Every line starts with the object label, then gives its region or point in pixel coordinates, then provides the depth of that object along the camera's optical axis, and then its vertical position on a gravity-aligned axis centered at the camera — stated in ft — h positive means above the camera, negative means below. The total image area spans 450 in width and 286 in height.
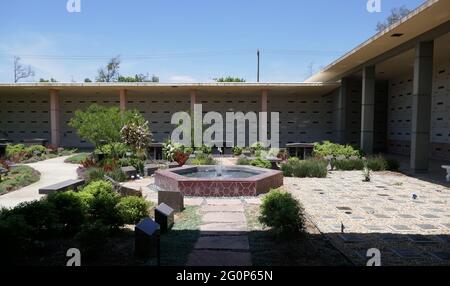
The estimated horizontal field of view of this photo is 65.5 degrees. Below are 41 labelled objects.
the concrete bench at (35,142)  67.26 -3.86
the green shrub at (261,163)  40.14 -4.60
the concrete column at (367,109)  54.90 +2.34
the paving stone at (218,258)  13.78 -5.52
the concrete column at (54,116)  69.05 +1.23
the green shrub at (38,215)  15.96 -4.25
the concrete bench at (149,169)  39.50 -5.34
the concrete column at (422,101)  39.29 +2.60
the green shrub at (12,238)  12.91 -4.36
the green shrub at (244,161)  43.33 -4.82
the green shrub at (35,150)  57.57 -4.66
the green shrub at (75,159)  51.28 -5.48
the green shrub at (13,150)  55.00 -4.52
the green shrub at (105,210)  17.61 -4.45
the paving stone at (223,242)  15.71 -5.58
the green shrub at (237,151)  63.16 -5.04
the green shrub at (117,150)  44.96 -3.54
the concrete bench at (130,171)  36.29 -5.13
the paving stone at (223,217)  20.56 -5.70
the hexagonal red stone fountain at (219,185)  28.09 -5.07
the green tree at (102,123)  41.65 -0.08
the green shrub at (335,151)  52.39 -4.15
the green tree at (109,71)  175.32 +25.47
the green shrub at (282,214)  15.96 -4.31
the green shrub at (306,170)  39.37 -5.26
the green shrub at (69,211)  17.67 -4.48
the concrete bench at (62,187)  22.99 -4.42
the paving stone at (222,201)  25.32 -5.81
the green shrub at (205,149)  57.36 -4.29
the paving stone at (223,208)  23.11 -5.74
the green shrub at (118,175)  34.17 -5.22
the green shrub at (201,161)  44.50 -4.91
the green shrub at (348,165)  45.85 -5.42
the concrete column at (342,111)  66.54 +2.42
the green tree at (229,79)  137.21 +17.45
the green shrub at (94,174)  31.93 -4.95
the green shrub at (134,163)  39.88 -4.69
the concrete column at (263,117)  68.33 +1.20
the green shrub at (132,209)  19.05 -4.83
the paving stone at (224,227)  18.47 -5.66
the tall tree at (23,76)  166.99 +21.99
